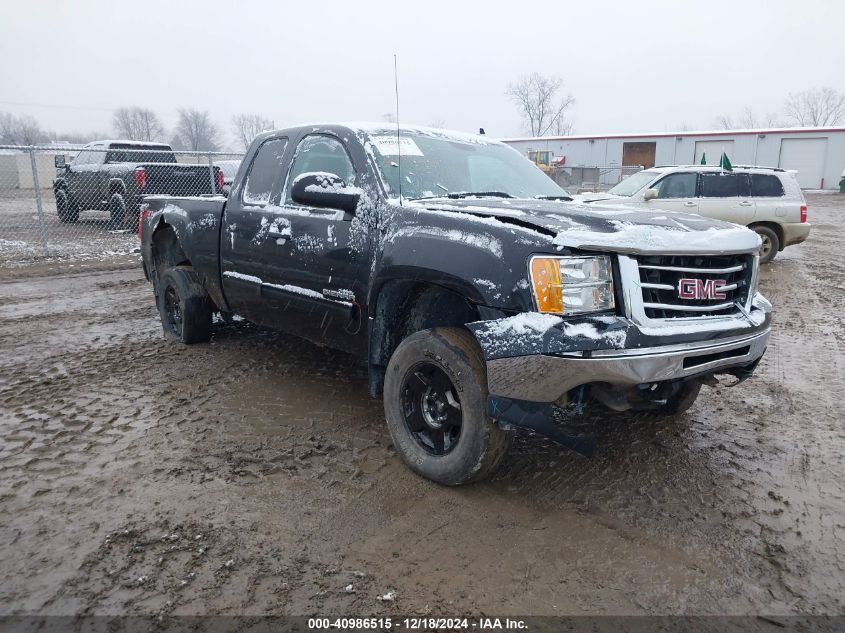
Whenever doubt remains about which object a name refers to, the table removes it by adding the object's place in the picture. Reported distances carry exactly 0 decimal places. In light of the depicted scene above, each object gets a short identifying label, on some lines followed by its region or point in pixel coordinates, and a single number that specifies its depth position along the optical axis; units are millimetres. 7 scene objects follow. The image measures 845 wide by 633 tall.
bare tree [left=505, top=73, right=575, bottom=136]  76250
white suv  11109
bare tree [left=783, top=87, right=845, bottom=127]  77312
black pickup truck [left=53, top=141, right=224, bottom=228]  13133
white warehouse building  33219
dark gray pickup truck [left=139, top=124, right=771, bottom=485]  2707
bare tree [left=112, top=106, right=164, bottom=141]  89312
